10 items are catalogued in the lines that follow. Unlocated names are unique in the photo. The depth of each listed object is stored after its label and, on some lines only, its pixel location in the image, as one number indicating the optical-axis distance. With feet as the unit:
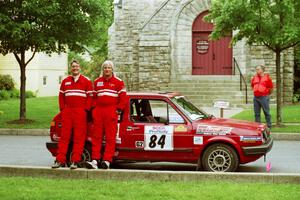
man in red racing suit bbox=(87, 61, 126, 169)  35.88
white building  161.58
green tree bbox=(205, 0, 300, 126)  64.08
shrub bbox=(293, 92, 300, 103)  106.69
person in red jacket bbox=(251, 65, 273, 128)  62.39
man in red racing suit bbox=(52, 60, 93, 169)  35.86
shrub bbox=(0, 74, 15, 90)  151.25
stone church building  102.68
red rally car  36.94
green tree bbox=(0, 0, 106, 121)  68.23
